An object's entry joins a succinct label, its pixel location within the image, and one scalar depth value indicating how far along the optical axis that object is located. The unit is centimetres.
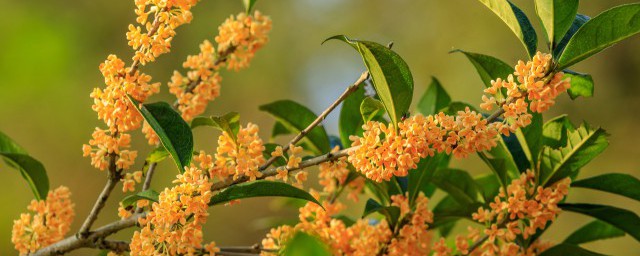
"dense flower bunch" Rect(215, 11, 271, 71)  159
